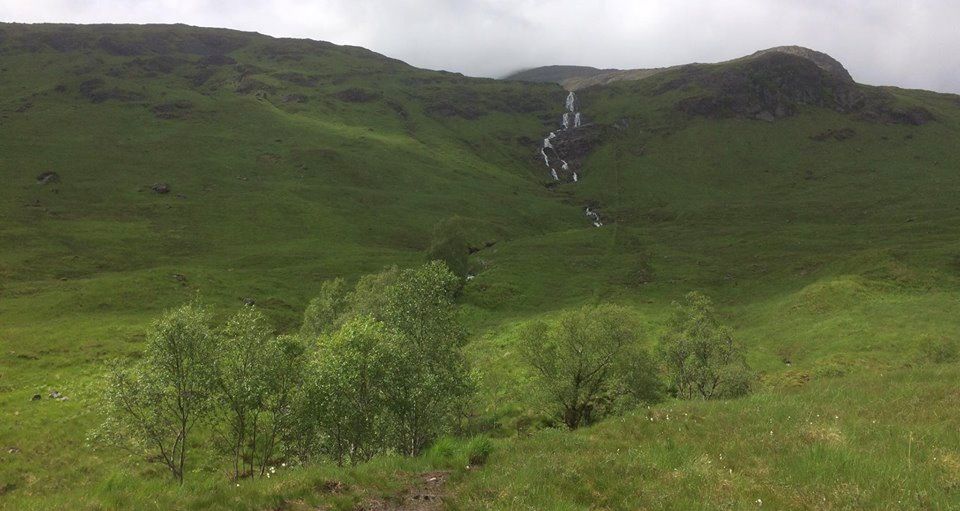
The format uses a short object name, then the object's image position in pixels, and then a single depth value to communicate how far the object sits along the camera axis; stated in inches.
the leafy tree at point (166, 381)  1180.5
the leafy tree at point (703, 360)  1647.4
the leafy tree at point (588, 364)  1686.8
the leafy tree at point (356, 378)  1056.2
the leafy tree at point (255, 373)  1204.5
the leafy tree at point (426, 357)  1114.1
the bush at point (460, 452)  689.0
